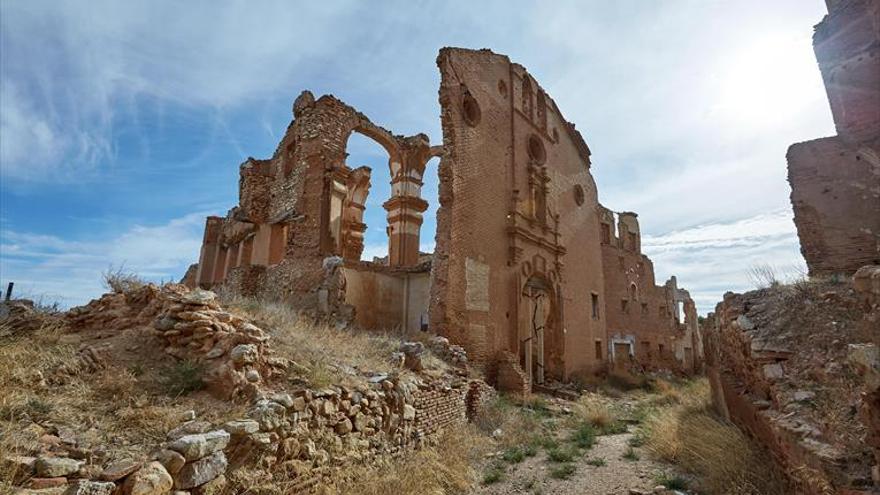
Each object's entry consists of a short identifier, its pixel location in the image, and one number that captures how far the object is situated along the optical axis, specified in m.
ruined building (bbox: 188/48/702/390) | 12.04
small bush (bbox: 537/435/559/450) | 7.70
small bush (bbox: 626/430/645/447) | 7.78
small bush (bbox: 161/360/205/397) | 4.38
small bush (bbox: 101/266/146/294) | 5.89
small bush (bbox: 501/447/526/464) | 6.98
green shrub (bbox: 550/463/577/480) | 6.22
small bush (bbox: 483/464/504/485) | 6.11
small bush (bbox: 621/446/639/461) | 6.88
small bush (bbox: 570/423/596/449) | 7.87
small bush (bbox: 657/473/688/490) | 5.40
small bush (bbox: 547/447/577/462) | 6.95
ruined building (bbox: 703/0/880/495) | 3.91
